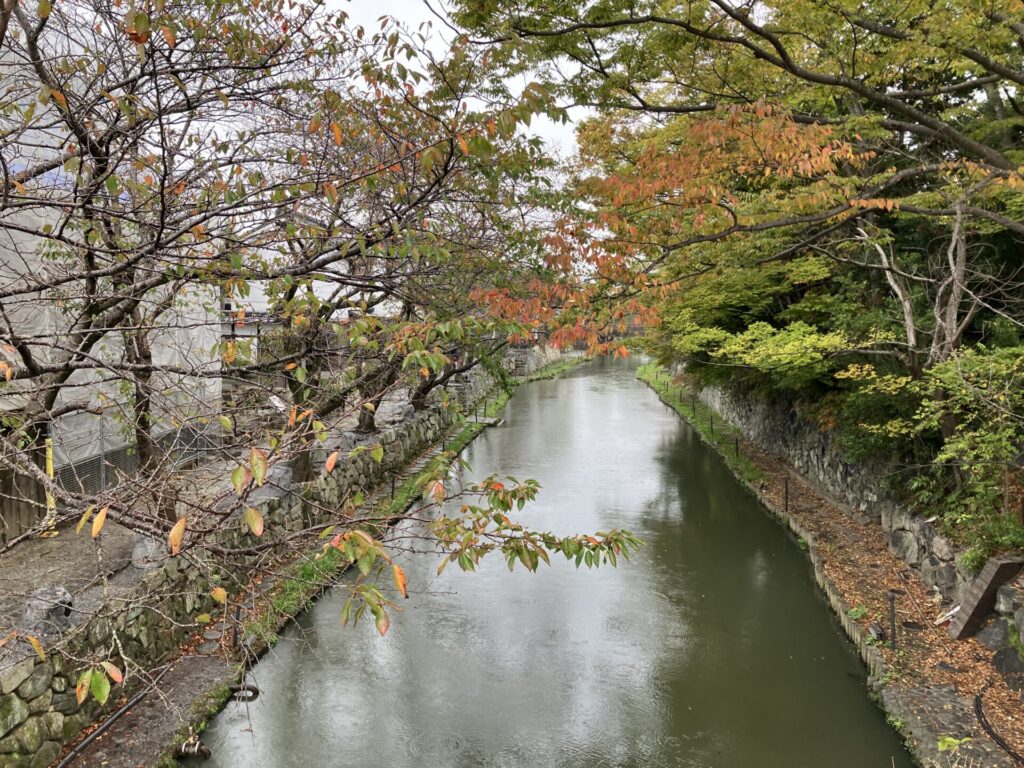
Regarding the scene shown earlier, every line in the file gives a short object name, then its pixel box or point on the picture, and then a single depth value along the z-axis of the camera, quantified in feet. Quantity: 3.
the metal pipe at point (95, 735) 18.19
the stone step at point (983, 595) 24.22
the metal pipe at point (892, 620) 25.02
